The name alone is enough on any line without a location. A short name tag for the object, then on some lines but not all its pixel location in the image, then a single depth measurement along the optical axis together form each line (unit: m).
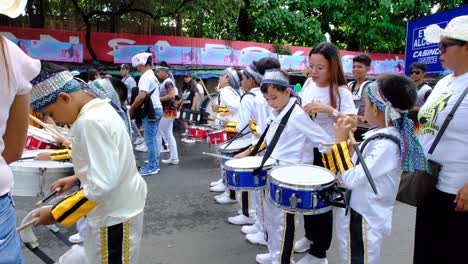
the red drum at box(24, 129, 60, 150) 3.31
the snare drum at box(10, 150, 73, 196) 2.65
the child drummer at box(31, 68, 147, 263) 1.90
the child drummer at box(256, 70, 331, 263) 3.18
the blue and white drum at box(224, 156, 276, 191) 3.17
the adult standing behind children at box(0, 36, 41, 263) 1.31
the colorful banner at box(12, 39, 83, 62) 9.33
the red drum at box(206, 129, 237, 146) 5.99
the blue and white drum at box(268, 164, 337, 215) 2.59
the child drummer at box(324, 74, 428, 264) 2.34
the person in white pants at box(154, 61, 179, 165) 7.48
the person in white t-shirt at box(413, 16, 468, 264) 2.26
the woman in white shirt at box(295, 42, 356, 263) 3.31
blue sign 8.18
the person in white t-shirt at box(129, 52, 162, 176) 6.56
